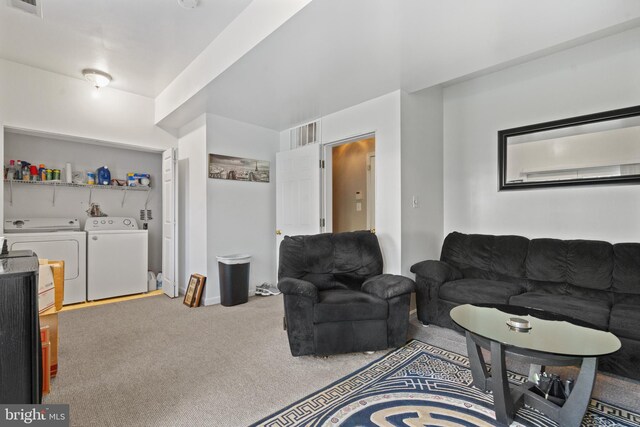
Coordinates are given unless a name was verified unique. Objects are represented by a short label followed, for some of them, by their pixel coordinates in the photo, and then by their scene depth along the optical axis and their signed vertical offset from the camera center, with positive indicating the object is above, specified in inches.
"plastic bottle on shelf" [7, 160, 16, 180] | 146.2 +22.2
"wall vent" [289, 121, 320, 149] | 170.4 +45.6
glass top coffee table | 62.0 -27.7
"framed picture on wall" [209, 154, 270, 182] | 163.3 +26.2
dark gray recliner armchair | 95.6 -31.2
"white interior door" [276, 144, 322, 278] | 165.6 +13.2
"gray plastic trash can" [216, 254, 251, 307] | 154.1 -31.8
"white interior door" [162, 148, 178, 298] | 168.7 -4.3
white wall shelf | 151.1 +16.7
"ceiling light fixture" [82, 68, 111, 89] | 142.5 +65.0
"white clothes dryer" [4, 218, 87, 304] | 144.6 -12.3
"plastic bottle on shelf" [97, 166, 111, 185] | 173.2 +22.5
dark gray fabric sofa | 85.2 -23.9
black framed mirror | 105.2 +23.2
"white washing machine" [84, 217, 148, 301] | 160.4 -21.8
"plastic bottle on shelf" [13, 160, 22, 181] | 148.1 +21.4
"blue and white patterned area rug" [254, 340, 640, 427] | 67.0 -44.0
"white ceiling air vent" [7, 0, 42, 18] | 70.6 +49.6
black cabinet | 45.2 -17.6
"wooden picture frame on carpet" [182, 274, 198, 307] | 153.5 -38.2
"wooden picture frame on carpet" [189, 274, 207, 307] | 152.6 -35.7
